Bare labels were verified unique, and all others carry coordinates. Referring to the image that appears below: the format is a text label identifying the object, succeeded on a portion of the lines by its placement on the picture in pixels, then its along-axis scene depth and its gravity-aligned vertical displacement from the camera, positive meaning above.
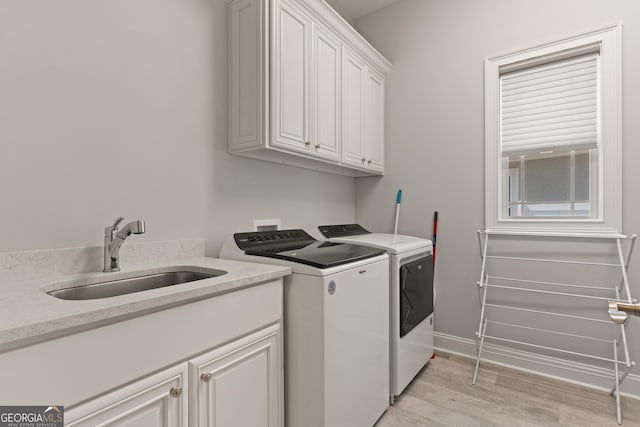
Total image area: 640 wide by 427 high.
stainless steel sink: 1.19 -0.29
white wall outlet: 2.02 -0.07
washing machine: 1.34 -0.54
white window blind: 2.10 +0.74
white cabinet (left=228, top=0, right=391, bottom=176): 1.70 +0.77
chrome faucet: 1.26 -0.13
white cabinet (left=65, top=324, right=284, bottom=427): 0.85 -0.57
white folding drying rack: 1.91 -0.54
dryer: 1.86 -0.55
